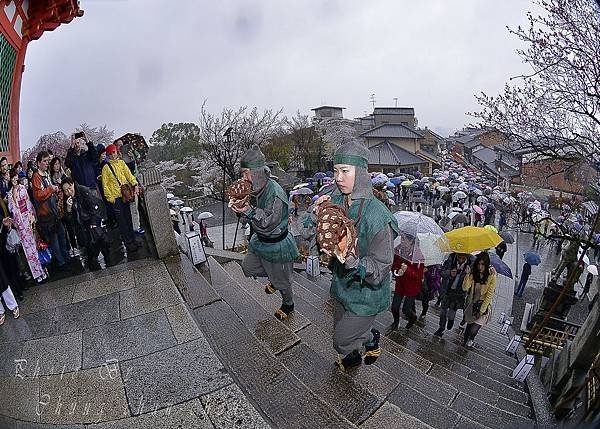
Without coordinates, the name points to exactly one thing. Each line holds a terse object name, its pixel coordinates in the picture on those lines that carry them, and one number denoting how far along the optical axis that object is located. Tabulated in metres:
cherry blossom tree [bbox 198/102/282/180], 13.47
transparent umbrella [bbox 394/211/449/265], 4.94
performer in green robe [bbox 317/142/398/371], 2.74
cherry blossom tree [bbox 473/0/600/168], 3.41
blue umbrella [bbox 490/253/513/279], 6.66
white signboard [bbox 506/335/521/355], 5.30
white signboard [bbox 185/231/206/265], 5.27
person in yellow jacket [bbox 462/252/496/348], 4.78
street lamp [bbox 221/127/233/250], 11.82
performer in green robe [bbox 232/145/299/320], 3.77
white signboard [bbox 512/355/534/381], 4.29
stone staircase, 2.57
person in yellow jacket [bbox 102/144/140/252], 4.99
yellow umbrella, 5.25
